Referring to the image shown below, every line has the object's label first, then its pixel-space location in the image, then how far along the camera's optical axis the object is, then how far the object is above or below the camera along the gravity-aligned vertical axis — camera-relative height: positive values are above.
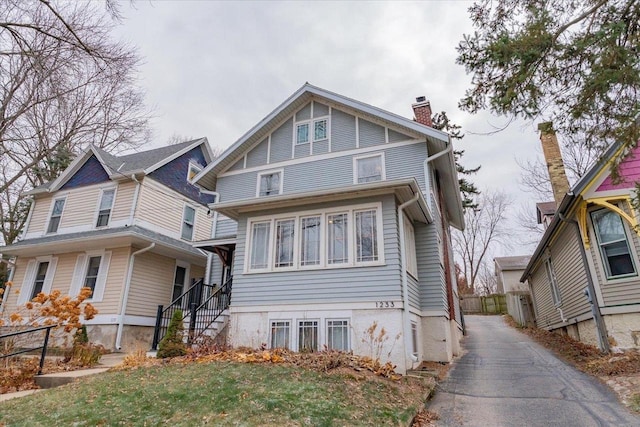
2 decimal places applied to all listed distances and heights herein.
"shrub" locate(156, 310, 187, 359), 7.80 -0.46
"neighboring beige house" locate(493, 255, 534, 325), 19.23 +3.06
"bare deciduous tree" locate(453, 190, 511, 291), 34.66 +8.53
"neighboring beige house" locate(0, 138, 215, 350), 12.30 +2.84
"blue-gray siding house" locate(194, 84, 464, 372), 7.78 +2.07
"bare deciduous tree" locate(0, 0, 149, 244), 7.72 +6.61
